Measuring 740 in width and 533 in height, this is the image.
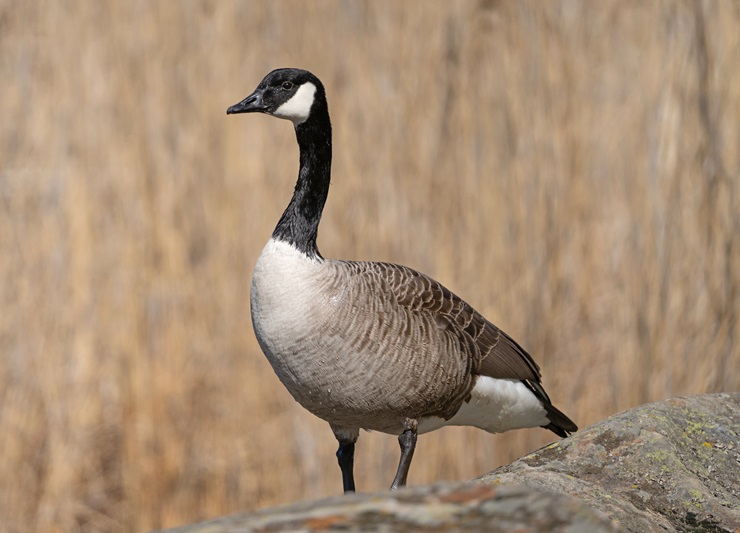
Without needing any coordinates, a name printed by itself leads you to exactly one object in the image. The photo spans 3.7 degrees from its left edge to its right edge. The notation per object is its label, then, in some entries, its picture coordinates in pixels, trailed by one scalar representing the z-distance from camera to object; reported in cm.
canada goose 1186
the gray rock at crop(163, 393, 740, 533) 1079
